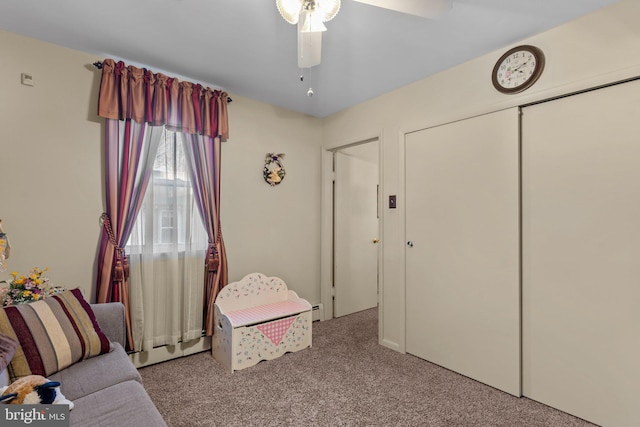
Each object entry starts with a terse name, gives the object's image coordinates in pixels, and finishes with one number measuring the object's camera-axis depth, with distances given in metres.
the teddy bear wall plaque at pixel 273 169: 3.26
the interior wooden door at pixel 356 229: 3.80
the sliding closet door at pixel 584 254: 1.75
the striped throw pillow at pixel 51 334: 1.48
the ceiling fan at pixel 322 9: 1.42
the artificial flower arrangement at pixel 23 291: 1.76
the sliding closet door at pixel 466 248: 2.19
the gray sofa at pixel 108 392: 1.22
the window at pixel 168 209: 2.51
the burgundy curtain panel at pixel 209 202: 2.74
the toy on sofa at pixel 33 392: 1.12
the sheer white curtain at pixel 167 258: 2.49
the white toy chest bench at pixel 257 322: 2.50
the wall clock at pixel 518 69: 2.06
